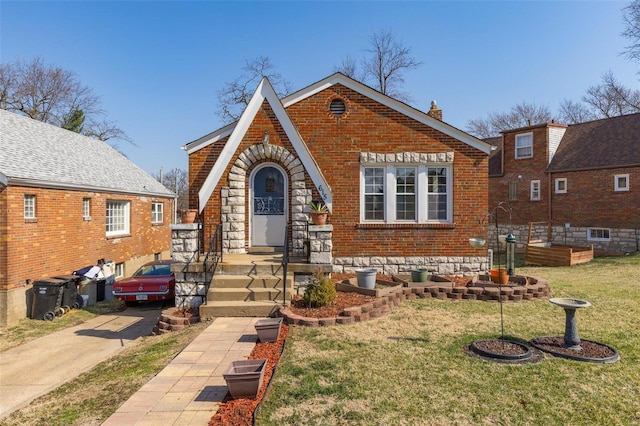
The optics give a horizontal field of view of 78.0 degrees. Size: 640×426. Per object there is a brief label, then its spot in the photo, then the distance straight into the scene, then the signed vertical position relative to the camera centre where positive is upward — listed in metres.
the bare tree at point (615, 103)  34.25 +10.28
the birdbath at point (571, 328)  6.09 -1.74
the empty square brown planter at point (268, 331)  6.61 -1.91
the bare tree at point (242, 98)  31.11 +9.47
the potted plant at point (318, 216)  9.67 +0.02
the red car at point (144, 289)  11.47 -2.10
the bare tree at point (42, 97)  30.28 +9.64
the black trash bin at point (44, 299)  11.48 -2.40
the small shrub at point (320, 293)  8.23 -1.61
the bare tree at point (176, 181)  52.49 +5.00
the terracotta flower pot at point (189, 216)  9.88 +0.02
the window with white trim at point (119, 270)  17.44 -2.38
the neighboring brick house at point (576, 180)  19.78 +2.06
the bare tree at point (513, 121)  43.91 +10.87
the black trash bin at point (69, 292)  12.06 -2.34
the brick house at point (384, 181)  11.52 +1.04
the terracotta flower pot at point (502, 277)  10.59 -1.62
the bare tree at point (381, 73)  32.53 +11.86
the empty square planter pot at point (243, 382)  4.49 -1.89
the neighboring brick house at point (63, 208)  11.14 +0.32
